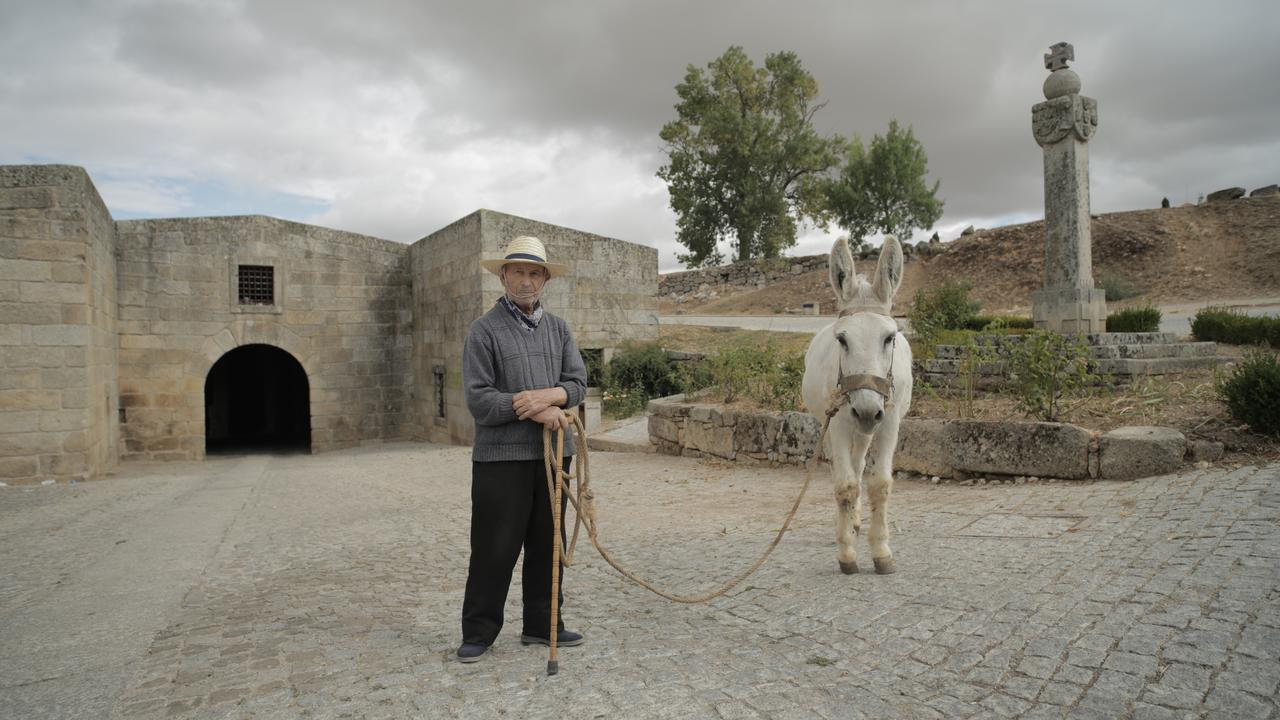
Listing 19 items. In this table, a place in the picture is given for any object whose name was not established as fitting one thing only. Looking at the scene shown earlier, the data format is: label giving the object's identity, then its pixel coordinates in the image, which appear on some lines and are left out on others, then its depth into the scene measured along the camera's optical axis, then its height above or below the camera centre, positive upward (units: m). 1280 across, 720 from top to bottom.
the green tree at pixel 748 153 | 31.64 +9.32
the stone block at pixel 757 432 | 9.10 -0.96
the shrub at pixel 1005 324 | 11.78 +0.53
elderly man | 3.38 -0.38
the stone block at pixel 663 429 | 10.59 -1.04
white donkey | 3.79 -0.17
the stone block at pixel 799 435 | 8.67 -0.96
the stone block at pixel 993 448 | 6.48 -0.94
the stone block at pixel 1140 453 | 5.98 -0.89
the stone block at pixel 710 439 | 9.63 -1.11
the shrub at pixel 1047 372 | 7.10 -0.21
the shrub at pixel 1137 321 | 11.56 +0.47
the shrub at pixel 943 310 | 12.72 +0.85
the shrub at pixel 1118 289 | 22.53 +1.95
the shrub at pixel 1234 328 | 10.47 +0.29
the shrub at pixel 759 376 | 9.48 -0.24
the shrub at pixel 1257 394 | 6.00 -0.41
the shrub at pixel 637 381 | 14.21 -0.39
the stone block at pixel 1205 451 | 5.98 -0.88
